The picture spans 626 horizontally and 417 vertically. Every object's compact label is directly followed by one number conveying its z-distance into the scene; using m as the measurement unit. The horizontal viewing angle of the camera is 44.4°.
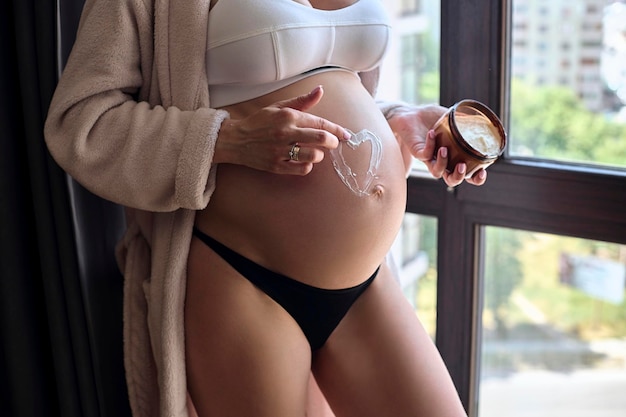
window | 1.48
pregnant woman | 1.17
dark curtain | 1.46
